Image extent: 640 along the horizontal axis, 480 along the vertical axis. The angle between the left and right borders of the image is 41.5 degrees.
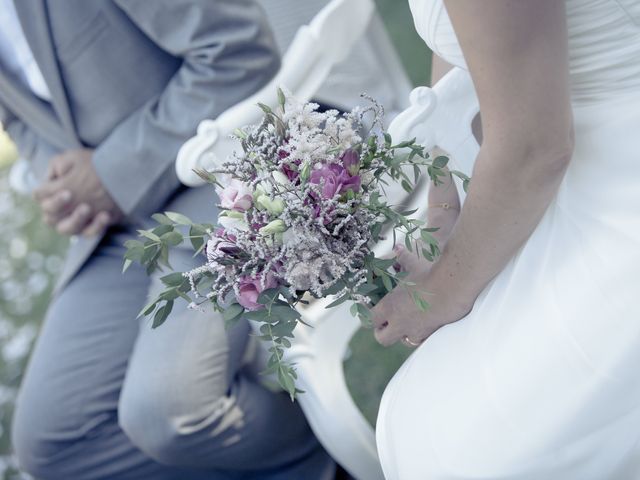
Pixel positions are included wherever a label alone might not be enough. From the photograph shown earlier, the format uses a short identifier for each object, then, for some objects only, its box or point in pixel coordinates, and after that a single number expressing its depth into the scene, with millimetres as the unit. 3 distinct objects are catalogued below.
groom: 1831
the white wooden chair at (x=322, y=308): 1662
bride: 1102
